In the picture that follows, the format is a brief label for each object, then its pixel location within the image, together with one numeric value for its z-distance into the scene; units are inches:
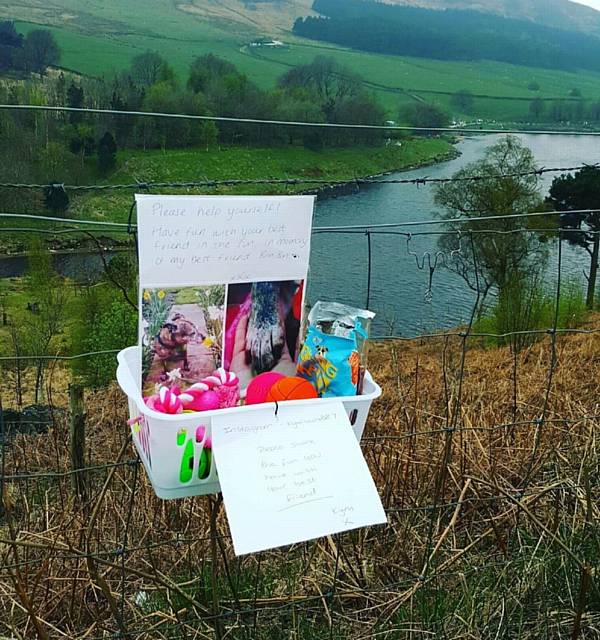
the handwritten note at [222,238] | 47.7
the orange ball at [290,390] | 51.4
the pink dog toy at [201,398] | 49.3
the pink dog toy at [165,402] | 47.6
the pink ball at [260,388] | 51.9
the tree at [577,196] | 683.4
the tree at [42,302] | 850.6
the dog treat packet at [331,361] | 51.6
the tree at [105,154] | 1517.0
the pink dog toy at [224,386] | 49.8
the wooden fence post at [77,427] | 132.1
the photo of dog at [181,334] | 48.0
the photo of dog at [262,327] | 52.2
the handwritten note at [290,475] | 47.9
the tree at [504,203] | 745.0
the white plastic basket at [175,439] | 47.4
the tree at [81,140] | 1529.3
